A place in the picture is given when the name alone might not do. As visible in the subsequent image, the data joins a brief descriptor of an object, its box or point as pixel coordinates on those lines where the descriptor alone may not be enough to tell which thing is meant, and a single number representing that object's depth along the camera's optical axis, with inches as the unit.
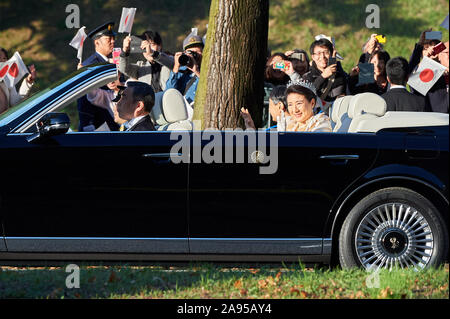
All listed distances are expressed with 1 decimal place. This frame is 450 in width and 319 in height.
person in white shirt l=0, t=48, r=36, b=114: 825.5
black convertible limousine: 479.2
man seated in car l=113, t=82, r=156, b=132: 533.3
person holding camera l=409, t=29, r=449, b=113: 781.9
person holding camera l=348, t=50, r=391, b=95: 819.1
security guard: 632.4
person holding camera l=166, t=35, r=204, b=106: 772.0
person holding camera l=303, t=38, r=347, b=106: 779.4
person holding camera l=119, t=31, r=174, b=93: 863.1
